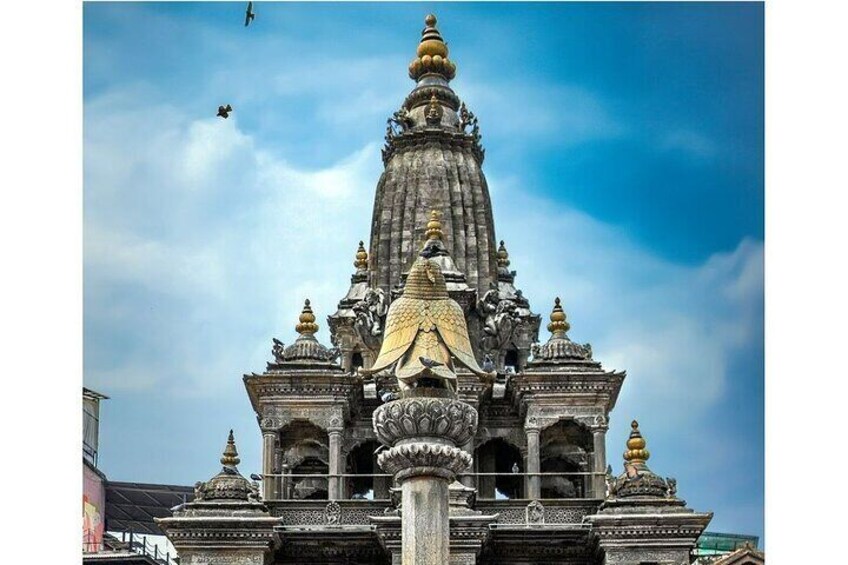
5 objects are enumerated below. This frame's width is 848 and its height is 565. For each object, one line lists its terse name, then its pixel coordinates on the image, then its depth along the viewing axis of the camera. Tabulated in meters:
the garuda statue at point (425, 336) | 24.27
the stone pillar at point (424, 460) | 23.22
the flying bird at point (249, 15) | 26.77
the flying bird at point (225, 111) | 29.33
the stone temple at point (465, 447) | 34.84
